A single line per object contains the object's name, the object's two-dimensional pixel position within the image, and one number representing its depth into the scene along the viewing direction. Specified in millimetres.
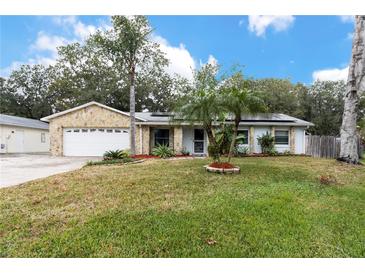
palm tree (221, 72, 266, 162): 7859
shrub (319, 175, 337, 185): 7199
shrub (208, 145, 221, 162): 8711
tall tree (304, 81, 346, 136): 29781
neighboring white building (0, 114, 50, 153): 19844
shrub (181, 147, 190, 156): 16141
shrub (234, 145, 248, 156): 15156
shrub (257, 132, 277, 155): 16078
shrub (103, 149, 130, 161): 13422
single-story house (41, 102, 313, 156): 16844
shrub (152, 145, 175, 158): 14859
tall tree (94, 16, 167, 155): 13719
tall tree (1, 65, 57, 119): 34125
